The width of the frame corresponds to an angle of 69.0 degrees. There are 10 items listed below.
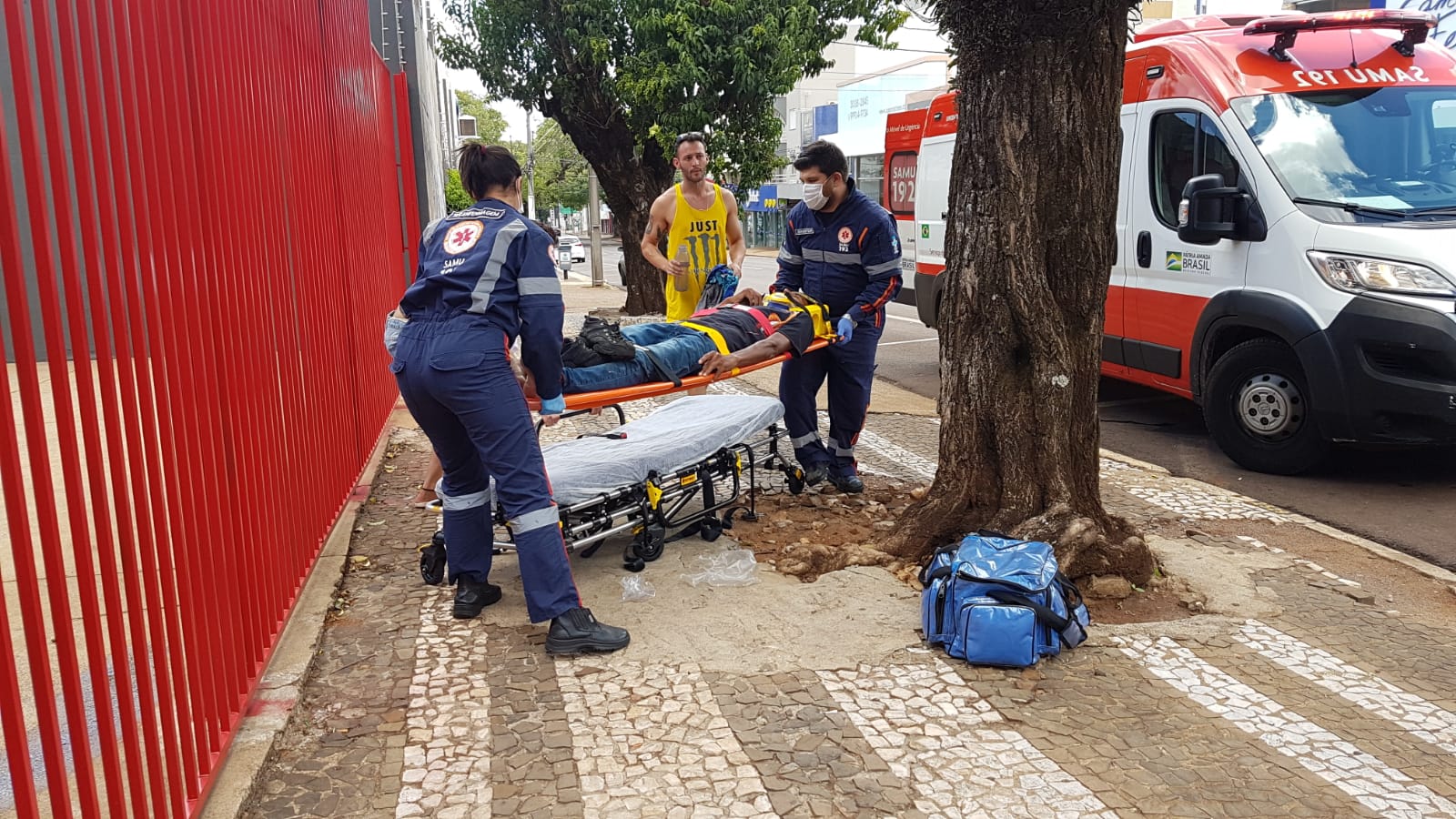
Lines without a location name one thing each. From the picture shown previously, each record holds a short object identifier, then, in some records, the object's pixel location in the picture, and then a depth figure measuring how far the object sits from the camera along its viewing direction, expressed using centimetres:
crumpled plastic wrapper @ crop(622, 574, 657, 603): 455
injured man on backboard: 502
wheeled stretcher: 466
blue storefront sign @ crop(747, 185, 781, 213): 5378
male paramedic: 602
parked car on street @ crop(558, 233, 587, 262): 3928
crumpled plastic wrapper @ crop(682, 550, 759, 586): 472
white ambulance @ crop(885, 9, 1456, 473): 584
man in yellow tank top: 717
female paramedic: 392
